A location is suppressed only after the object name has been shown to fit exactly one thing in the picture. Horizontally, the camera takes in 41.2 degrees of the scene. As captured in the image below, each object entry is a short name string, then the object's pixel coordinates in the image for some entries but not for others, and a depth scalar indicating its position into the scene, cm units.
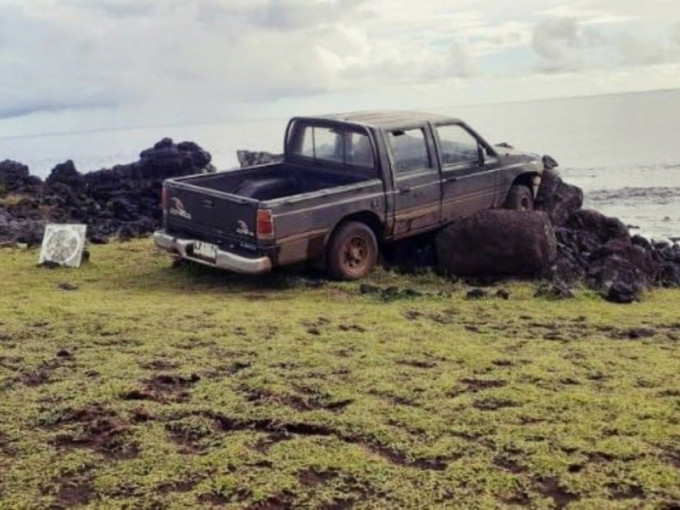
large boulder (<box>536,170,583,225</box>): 1441
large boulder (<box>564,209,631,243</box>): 1399
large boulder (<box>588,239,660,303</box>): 1009
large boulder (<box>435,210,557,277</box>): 1116
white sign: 1174
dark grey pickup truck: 1005
